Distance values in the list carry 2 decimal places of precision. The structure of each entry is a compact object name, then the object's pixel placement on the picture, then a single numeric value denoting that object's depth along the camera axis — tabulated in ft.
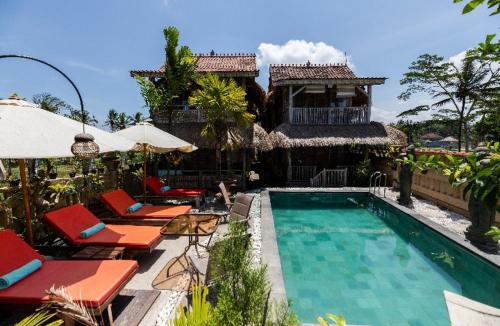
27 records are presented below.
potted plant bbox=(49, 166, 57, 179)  22.64
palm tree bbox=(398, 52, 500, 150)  77.38
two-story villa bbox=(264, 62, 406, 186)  50.24
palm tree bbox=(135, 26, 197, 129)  41.47
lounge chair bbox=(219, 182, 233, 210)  28.58
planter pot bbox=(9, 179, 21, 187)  19.06
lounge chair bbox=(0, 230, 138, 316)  11.53
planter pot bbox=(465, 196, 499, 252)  21.56
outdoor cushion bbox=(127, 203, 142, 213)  25.39
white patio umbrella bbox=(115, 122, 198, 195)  28.86
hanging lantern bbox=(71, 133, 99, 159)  14.38
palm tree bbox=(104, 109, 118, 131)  125.80
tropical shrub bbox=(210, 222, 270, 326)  7.91
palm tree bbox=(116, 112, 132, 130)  105.91
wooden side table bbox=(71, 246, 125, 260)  16.31
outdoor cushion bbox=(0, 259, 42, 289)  12.19
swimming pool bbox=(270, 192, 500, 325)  16.53
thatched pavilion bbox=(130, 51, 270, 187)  46.96
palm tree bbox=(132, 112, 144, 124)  96.12
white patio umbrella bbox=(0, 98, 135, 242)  12.05
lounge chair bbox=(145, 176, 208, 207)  33.50
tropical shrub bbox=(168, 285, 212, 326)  5.67
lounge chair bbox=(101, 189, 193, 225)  24.08
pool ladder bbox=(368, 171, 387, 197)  42.97
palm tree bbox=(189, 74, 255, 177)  38.96
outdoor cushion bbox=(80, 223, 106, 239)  18.52
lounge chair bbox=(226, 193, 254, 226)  23.77
